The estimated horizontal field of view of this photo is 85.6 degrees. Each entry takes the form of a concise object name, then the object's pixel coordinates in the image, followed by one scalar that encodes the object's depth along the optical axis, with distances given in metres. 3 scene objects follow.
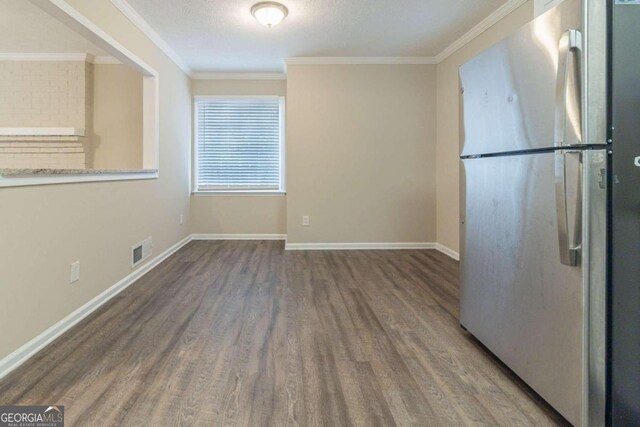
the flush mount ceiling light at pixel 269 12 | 3.05
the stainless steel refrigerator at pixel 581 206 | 1.23
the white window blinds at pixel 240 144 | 5.36
